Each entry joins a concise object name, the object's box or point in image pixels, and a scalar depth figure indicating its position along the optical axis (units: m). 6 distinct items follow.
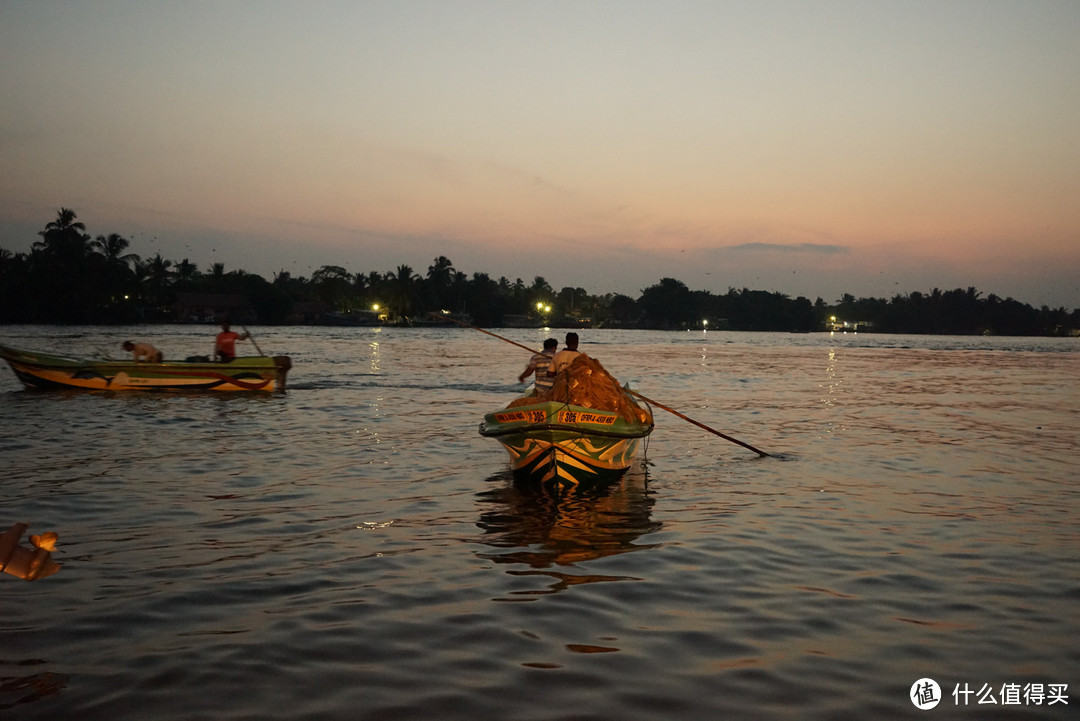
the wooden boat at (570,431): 11.98
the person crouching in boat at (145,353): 26.81
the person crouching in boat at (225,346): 27.42
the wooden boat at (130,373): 26.42
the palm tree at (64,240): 105.25
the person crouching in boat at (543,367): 14.43
